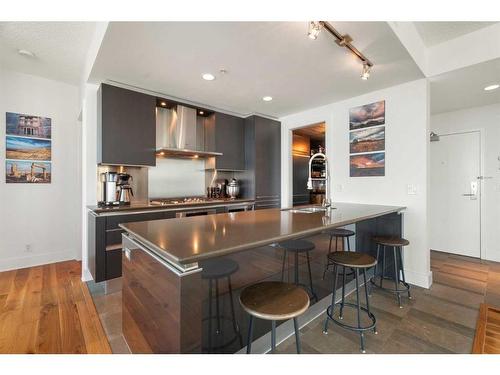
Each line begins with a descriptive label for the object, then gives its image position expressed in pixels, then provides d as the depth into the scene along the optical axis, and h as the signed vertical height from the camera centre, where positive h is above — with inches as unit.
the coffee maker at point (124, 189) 114.7 -1.2
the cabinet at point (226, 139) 149.3 +31.2
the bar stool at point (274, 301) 42.6 -22.7
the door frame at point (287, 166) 169.5 +15.0
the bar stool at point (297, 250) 70.8 -20.0
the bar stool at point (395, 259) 90.7 -32.0
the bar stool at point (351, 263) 64.7 -21.8
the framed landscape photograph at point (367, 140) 118.6 +24.6
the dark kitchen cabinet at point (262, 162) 158.6 +17.3
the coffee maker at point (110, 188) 108.8 -0.7
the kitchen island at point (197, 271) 37.6 -18.2
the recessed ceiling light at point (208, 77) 102.0 +48.9
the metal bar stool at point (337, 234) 86.2 -18.5
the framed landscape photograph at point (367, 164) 118.8 +11.6
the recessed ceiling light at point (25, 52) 100.8 +58.8
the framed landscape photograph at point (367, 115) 118.6 +37.6
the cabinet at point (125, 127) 106.1 +28.7
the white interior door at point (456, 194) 145.9 -5.1
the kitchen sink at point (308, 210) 86.9 -9.4
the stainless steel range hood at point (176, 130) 133.0 +32.5
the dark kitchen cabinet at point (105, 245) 95.3 -24.7
